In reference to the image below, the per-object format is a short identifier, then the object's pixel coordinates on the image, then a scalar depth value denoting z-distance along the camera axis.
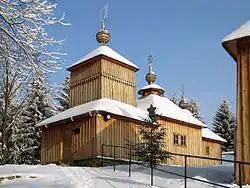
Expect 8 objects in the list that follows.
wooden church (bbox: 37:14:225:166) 22.08
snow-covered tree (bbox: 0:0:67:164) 8.41
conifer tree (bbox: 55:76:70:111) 35.59
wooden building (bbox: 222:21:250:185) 12.87
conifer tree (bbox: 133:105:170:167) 18.05
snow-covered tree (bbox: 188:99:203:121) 51.75
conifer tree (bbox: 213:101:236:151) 45.56
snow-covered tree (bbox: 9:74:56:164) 29.91
